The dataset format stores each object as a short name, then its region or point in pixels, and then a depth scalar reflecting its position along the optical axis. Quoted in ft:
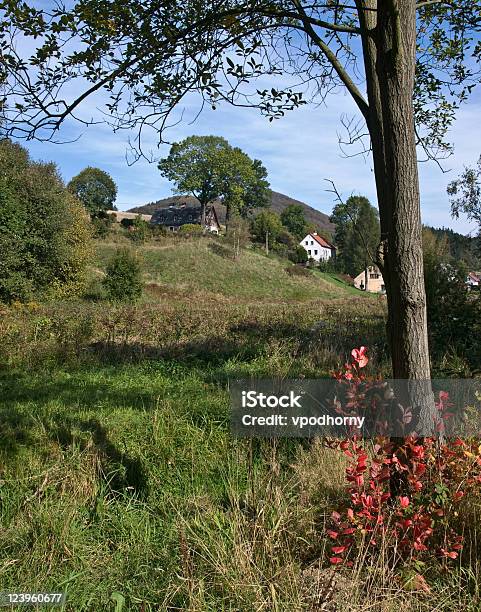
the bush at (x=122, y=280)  74.08
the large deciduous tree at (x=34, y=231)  64.28
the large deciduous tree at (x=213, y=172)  205.57
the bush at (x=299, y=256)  195.26
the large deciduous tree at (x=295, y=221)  296.92
